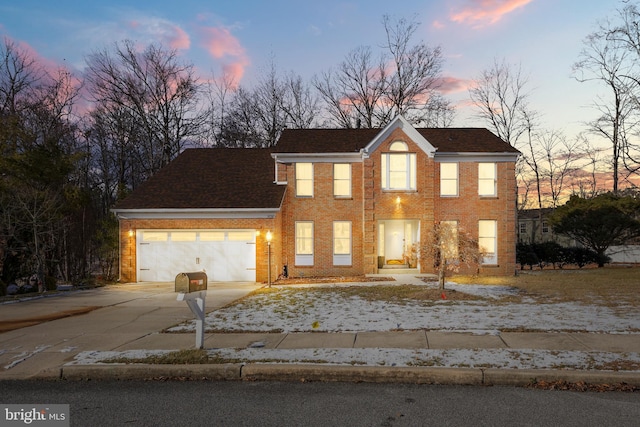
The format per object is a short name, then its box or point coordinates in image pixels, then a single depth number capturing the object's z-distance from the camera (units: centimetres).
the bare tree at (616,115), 2933
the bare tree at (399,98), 3697
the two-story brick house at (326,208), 2091
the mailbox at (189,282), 708
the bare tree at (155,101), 3231
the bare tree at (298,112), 3847
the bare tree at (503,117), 3572
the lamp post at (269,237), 1793
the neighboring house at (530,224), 4850
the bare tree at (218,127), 3859
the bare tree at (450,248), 1579
